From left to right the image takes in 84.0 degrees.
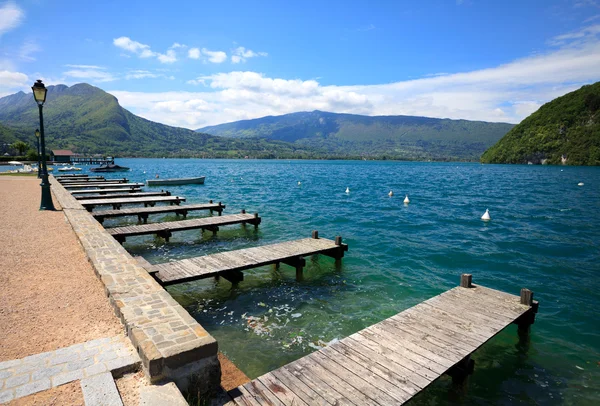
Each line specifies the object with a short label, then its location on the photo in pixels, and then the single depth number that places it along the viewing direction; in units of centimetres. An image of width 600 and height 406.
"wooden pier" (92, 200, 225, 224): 2048
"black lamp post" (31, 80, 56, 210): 1590
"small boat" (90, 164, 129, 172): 7319
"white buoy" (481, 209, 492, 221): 2552
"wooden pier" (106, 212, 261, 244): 1605
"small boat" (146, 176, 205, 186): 4709
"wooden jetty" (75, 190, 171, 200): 2744
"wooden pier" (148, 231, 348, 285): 1038
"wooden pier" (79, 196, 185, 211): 2350
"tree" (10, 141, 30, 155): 10488
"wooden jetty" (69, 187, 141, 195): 2951
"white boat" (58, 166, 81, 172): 6856
